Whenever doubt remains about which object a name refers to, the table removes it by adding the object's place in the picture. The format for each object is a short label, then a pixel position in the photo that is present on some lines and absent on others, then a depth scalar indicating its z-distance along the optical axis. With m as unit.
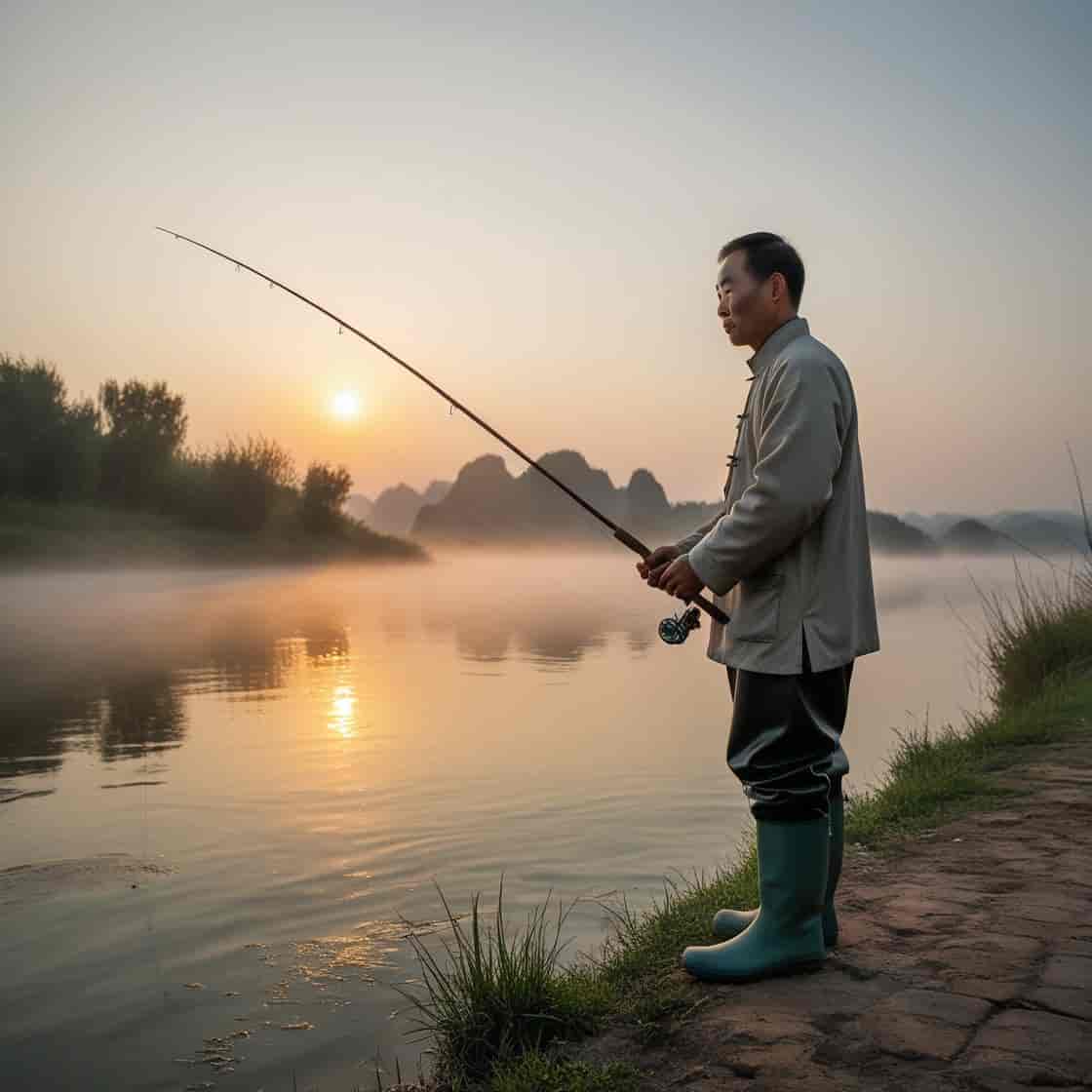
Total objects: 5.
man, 3.17
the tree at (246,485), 59.06
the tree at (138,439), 51.12
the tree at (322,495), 66.62
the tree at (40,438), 45.19
